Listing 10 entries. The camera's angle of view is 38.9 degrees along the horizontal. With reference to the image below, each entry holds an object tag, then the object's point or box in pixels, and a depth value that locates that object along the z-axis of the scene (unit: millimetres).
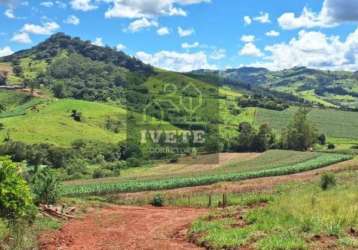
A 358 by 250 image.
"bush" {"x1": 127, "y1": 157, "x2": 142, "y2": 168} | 115238
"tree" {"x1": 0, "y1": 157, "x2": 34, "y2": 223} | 19484
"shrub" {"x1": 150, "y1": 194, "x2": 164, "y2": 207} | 42512
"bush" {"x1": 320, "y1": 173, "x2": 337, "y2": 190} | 35531
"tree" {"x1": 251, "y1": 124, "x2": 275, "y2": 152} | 127812
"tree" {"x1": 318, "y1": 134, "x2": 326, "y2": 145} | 143500
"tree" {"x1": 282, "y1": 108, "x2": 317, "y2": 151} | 127894
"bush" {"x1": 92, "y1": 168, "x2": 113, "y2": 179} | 96250
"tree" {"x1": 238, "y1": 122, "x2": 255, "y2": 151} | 129625
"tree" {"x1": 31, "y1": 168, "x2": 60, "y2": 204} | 31016
